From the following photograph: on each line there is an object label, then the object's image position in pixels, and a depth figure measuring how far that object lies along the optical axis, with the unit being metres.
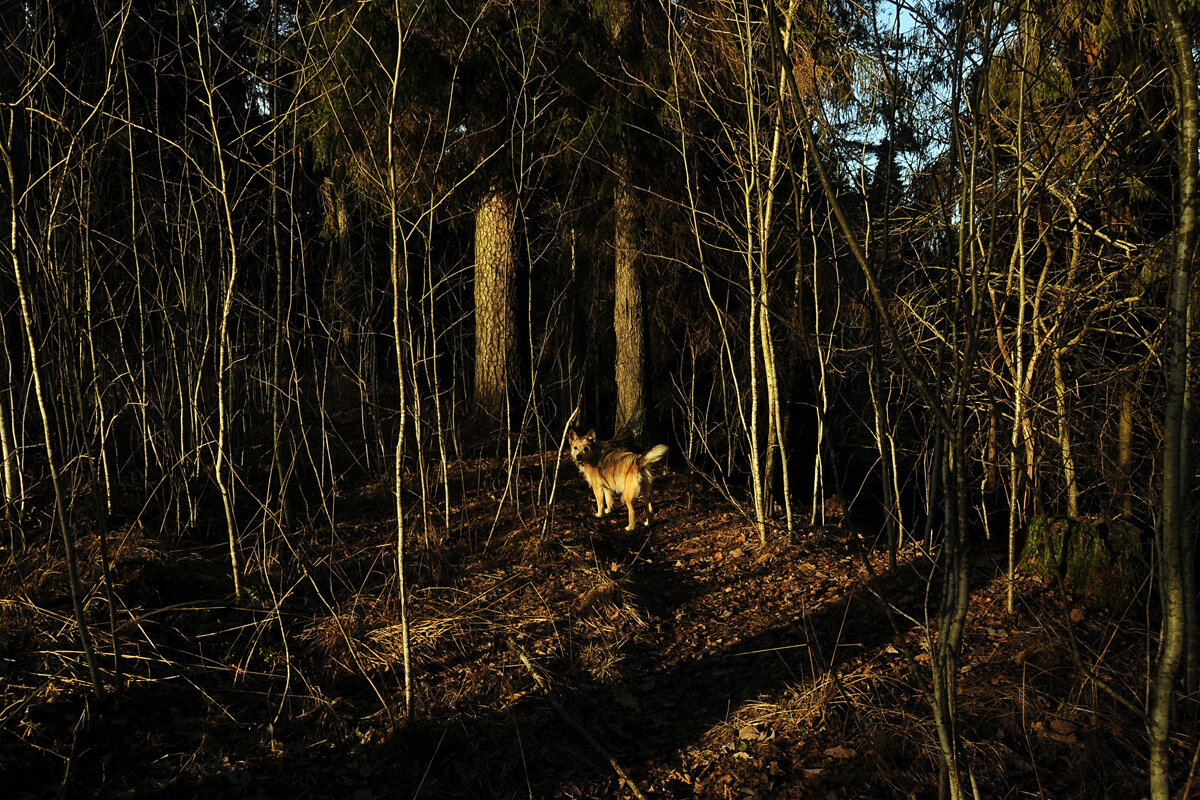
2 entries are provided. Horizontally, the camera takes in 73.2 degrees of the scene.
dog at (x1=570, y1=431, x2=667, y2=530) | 8.14
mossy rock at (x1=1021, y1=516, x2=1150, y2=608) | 6.06
